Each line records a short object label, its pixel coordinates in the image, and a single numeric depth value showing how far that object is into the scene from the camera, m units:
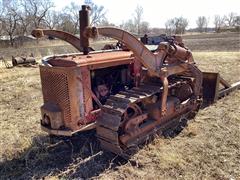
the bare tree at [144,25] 65.22
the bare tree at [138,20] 65.09
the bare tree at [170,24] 62.79
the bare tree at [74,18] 41.16
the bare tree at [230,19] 77.96
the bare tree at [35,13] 40.42
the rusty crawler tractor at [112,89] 2.84
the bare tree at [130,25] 64.96
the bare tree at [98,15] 49.73
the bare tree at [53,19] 44.97
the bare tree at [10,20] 36.40
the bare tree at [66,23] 41.86
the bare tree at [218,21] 79.32
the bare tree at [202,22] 85.06
